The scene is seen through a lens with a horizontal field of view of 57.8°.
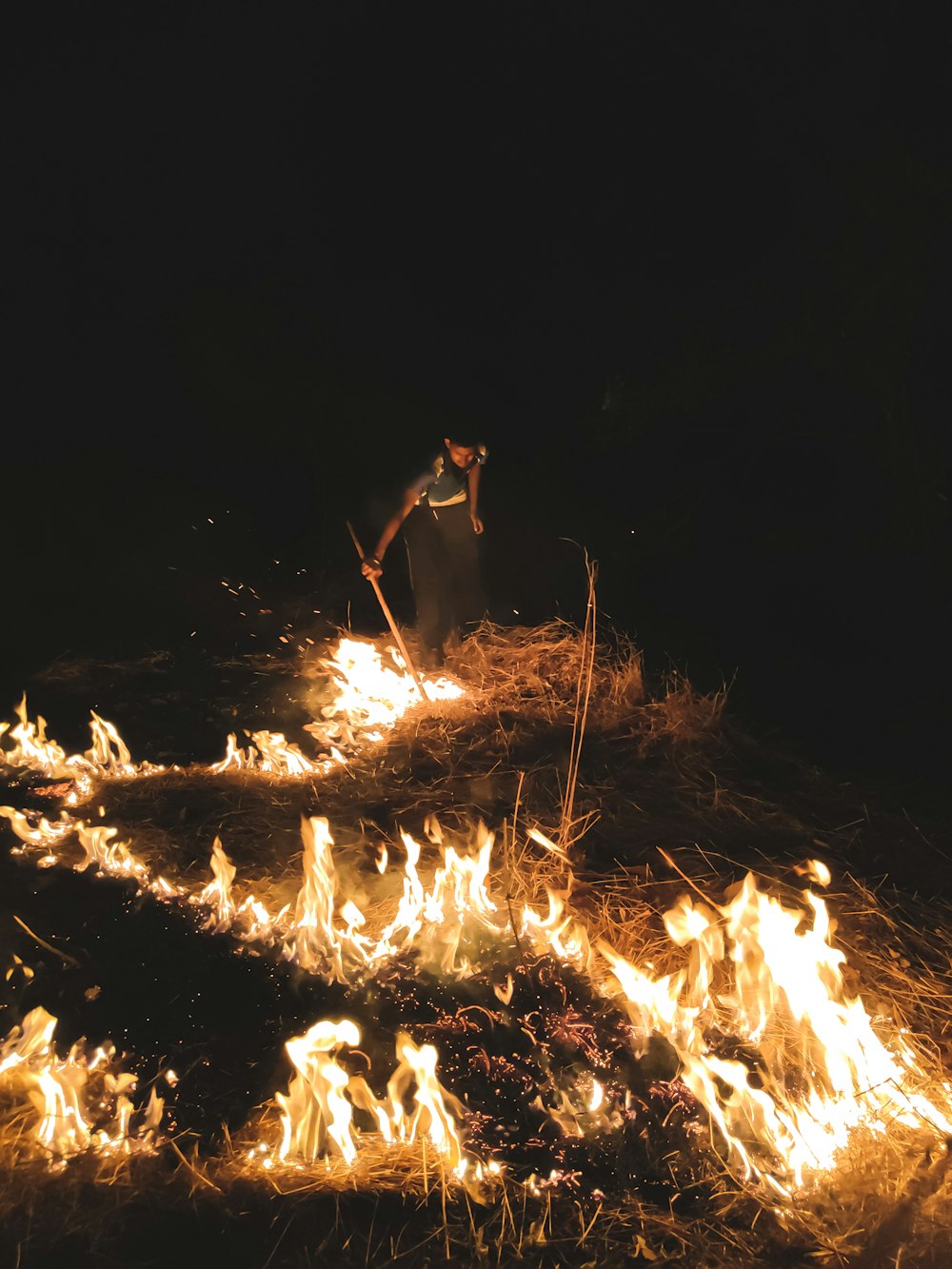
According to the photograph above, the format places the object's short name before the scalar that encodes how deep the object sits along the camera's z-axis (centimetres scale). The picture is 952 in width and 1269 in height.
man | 559
